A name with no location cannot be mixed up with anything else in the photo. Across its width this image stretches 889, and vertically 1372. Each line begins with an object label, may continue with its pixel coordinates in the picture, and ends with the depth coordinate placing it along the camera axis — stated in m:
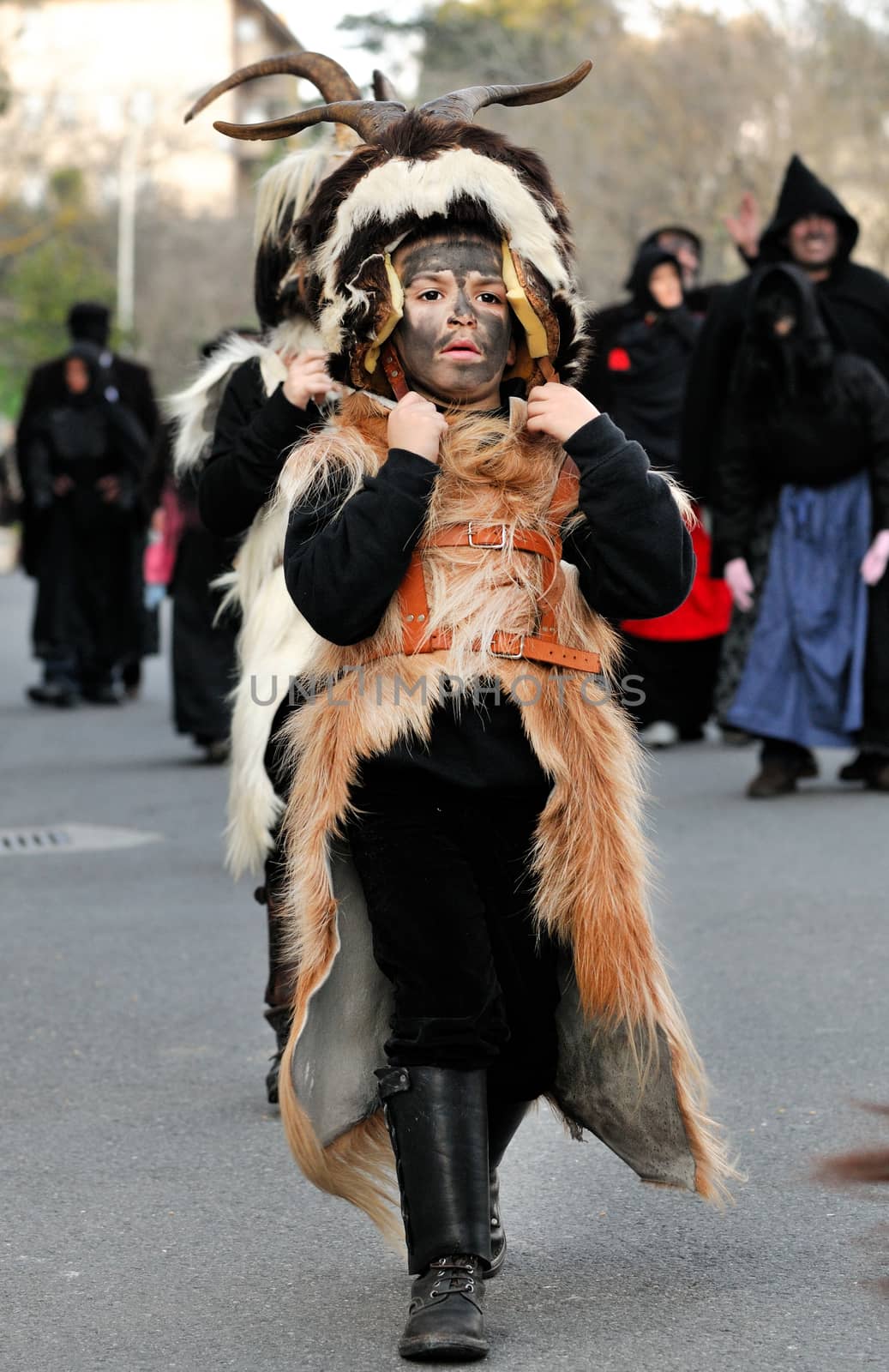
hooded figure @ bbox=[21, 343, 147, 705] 23.07
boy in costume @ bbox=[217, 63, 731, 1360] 5.61
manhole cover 14.44
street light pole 92.69
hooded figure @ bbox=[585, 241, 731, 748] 18.20
